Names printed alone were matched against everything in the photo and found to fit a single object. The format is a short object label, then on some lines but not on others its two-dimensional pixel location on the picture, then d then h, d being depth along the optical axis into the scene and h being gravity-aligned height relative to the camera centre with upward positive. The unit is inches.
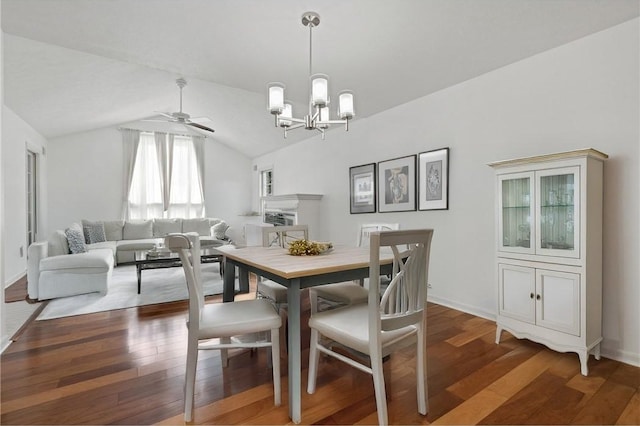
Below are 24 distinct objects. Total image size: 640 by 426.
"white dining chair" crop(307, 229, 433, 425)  54.6 -21.6
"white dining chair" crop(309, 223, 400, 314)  87.1 -24.5
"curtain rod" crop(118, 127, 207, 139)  259.1 +70.9
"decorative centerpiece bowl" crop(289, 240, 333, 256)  82.7 -10.4
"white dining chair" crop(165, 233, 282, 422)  60.5 -23.0
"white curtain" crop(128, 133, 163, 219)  265.0 +23.8
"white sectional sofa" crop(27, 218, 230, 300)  135.1 -25.1
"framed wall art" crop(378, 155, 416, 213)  143.3 +12.6
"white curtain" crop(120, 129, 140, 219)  259.6 +44.9
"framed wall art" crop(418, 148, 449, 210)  128.8 +13.2
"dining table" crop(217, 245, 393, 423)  59.8 -13.6
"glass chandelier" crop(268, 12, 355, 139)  79.7 +30.0
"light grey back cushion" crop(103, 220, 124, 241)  233.5 -13.7
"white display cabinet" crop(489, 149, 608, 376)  80.2 -11.4
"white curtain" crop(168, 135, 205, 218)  280.8 +27.5
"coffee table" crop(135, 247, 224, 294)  153.1 -25.1
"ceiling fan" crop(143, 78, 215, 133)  172.8 +54.1
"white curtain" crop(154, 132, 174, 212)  271.6 +45.0
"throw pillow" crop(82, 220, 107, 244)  215.9 -14.5
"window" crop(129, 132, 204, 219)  267.0 +28.2
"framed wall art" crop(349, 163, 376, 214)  165.5 +12.6
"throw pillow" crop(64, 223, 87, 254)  151.2 -15.0
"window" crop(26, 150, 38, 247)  200.5 +10.0
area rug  126.3 -39.7
